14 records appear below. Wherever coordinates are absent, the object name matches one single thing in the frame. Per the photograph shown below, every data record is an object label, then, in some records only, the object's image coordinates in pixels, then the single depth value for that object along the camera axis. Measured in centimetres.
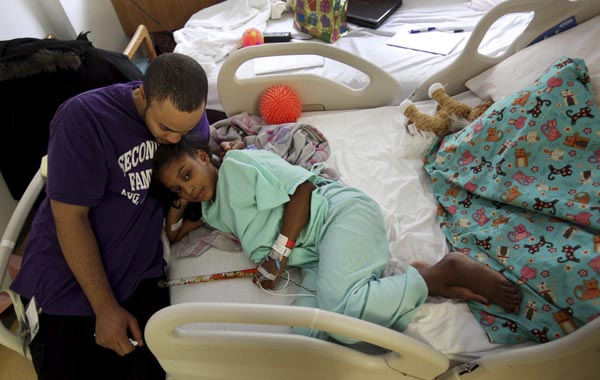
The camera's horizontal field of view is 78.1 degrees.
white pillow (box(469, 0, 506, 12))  246
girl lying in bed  109
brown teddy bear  163
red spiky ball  180
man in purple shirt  106
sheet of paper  225
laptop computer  255
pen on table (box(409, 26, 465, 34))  241
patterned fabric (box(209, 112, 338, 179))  162
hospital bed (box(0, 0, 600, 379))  92
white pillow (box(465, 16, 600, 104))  141
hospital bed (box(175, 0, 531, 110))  214
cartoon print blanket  102
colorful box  237
